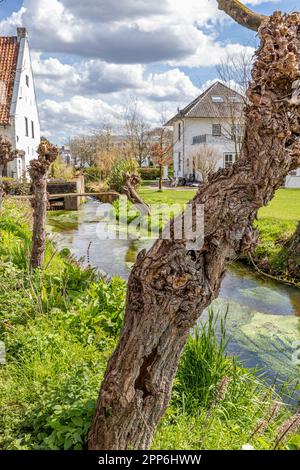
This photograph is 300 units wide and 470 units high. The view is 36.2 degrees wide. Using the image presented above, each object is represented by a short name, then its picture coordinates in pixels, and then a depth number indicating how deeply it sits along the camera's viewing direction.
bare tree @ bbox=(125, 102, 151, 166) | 38.41
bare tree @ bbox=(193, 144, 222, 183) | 28.98
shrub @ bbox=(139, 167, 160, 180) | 39.12
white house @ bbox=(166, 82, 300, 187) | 32.81
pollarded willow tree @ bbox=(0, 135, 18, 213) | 7.59
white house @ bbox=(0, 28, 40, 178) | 24.06
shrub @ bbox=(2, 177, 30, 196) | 19.28
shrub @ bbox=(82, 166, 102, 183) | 30.68
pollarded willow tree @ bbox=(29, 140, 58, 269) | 6.45
